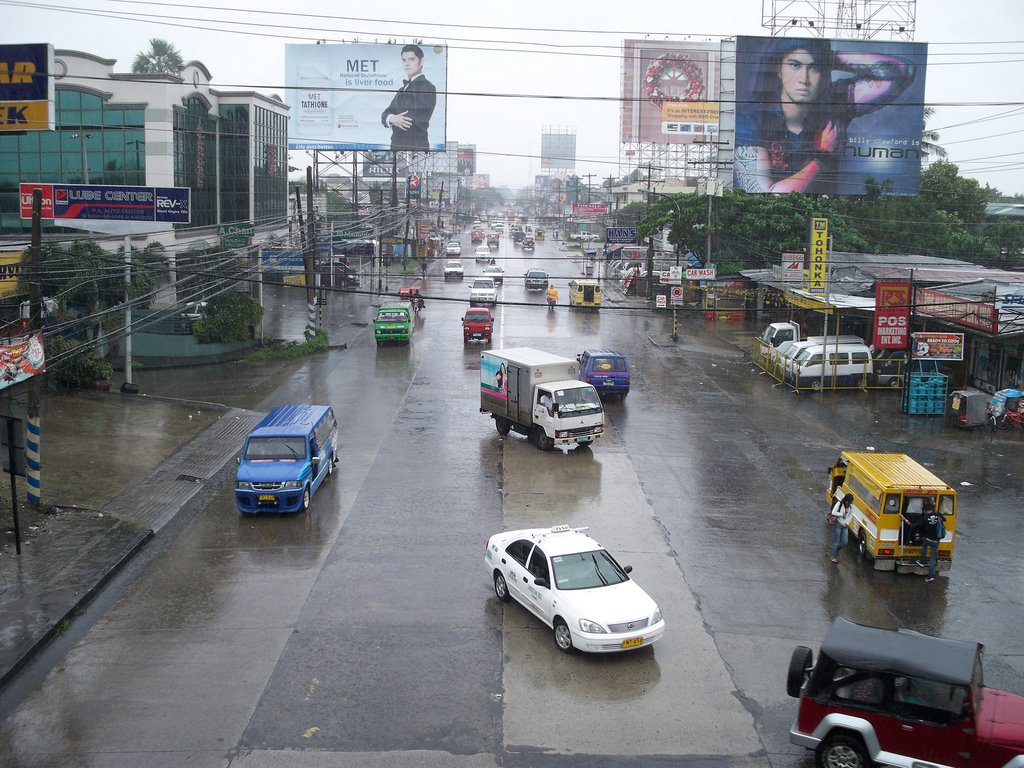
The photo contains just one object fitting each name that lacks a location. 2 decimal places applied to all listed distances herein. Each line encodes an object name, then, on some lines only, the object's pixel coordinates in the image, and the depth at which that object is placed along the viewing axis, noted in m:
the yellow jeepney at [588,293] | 57.75
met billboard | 79.12
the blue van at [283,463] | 19.58
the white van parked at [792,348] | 35.06
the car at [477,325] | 43.84
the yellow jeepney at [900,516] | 16.56
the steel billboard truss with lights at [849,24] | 66.00
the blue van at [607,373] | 31.66
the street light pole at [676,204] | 64.12
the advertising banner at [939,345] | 30.48
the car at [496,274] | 70.23
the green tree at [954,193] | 73.00
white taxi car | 12.87
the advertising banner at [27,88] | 23.62
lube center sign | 28.86
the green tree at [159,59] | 103.81
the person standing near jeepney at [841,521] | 17.58
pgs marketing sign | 32.56
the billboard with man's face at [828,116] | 61.22
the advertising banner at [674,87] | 114.19
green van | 43.19
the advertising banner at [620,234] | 66.00
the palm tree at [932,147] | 76.12
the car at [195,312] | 41.38
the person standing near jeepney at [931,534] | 16.38
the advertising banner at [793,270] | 44.16
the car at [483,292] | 54.94
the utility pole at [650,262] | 67.62
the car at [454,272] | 72.45
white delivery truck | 24.94
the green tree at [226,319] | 40.41
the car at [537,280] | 66.44
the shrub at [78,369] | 30.73
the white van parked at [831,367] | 34.22
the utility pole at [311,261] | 42.16
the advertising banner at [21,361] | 18.77
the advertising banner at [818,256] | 38.75
